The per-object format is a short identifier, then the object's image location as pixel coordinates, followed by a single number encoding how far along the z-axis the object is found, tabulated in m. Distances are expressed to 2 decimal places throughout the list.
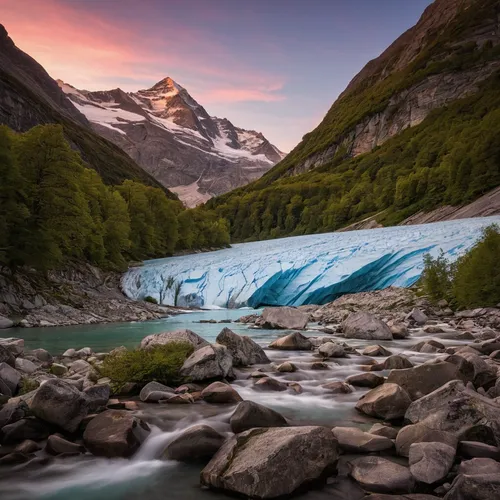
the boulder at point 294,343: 14.50
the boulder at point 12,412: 6.35
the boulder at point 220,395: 8.13
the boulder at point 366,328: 17.06
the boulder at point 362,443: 5.69
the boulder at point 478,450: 5.09
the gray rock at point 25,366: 9.68
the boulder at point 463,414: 5.46
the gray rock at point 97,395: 7.11
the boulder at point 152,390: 8.17
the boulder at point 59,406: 6.41
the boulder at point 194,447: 5.87
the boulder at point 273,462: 4.69
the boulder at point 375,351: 13.09
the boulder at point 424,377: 7.77
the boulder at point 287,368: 10.88
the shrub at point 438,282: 23.98
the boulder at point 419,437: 5.28
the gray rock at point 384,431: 6.07
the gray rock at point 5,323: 19.89
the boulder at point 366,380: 9.41
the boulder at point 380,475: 4.61
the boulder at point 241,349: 11.84
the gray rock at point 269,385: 9.26
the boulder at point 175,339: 11.44
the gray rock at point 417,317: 21.03
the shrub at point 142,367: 9.05
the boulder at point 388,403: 7.04
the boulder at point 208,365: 9.63
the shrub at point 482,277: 20.86
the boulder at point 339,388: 8.95
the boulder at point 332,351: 12.83
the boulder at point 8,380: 7.83
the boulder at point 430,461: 4.65
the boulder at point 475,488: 3.98
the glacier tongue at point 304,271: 32.97
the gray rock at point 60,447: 5.91
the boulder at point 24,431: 6.14
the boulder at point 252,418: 6.52
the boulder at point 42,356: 11.71
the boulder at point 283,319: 22.06
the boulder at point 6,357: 9.54
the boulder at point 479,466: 4.50
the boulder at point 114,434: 5.93
